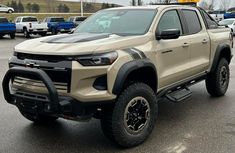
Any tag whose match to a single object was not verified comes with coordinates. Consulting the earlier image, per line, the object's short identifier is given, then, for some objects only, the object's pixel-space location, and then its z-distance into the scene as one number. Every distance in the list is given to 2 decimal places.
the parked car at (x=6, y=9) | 61.84
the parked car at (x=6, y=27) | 29.67
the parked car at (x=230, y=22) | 29.76
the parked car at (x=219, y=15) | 46.78
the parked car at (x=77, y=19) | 36.08
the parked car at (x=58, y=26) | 33.62
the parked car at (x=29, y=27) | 31.58
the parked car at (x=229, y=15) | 43.51
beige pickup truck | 4.41
